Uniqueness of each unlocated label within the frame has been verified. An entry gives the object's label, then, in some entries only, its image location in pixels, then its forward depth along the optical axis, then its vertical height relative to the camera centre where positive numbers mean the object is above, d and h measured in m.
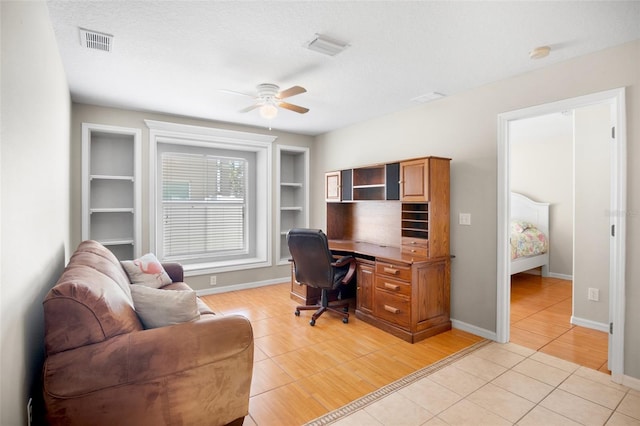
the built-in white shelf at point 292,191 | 5.52 +0.37
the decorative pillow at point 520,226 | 5.53 -0.24
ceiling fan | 3.02 +1.13
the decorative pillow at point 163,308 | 1.71 -0.52
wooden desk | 3.07 -0.83
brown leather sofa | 1.34 -0.70
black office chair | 3.29 -0.59
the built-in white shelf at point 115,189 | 4.02 +0.30
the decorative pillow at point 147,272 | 2.82 -0.55
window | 4.47 +0.24
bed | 5.05 -0.37
